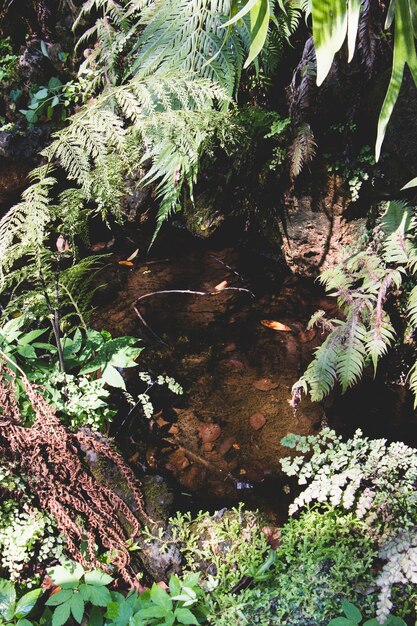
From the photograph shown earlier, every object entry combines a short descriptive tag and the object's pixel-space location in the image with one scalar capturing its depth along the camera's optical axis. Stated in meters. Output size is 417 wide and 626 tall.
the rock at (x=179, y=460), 2.56
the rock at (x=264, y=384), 2.92
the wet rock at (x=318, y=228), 3.36
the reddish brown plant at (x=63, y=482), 1.79
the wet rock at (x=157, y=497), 2.13
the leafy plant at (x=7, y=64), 5.06
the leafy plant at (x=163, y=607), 1.60
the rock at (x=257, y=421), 2.71
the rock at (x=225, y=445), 2.61
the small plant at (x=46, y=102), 4.84
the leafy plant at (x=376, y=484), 1.64
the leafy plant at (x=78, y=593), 1.64
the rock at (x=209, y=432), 2.68
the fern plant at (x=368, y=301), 2.46
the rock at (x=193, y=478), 2.46
